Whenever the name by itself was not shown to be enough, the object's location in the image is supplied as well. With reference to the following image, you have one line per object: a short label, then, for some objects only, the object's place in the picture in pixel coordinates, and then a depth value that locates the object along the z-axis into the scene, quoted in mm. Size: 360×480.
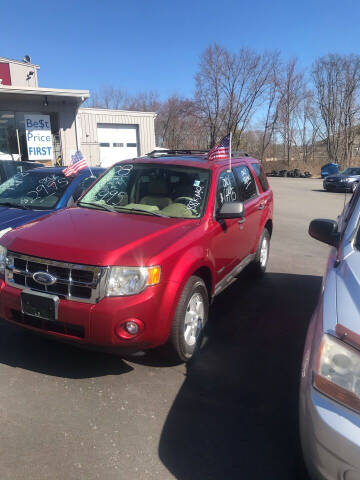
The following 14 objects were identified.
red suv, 2822
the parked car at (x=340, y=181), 22297
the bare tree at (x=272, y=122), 46719
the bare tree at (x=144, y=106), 51562
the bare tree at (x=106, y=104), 52244
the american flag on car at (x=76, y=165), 5855
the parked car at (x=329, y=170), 35969
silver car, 1648
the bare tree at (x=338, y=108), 44719
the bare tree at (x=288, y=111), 47250
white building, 14262
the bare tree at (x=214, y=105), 43781
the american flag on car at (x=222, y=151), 4664
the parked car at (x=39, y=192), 5145
